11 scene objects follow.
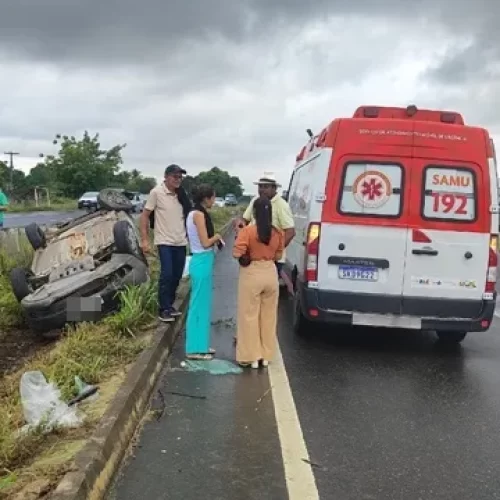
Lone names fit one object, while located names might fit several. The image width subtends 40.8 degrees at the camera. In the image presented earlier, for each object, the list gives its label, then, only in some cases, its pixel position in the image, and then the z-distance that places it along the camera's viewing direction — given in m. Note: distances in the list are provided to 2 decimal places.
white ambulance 6.74
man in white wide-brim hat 7.09
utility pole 63.28
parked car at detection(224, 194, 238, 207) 68.91
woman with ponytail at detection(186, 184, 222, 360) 6.40
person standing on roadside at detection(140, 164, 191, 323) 7.29
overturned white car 7.32
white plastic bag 4.15
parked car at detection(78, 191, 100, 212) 41.73
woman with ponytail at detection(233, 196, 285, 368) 6.10
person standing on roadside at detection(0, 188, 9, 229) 13.40
